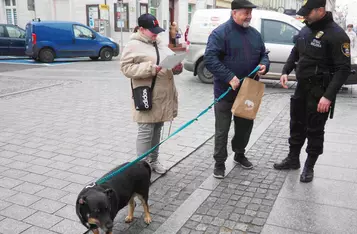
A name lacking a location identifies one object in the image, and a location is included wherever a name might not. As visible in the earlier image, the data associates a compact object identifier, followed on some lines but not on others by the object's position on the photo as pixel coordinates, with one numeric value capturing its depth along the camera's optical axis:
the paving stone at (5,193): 3.85
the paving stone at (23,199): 3.72
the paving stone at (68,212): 3.46
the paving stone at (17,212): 3.46
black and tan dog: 2.59
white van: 10.06
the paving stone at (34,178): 4.21
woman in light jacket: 3.83
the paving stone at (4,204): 3.64
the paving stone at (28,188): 3.97
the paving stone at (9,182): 4.10
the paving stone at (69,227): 3.24
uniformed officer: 3.79
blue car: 16.39
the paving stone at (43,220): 3.33
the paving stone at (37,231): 3.21
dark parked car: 17.12
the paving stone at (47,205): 3.58
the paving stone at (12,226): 3.22
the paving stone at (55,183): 4.09
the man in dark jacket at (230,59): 3.97
